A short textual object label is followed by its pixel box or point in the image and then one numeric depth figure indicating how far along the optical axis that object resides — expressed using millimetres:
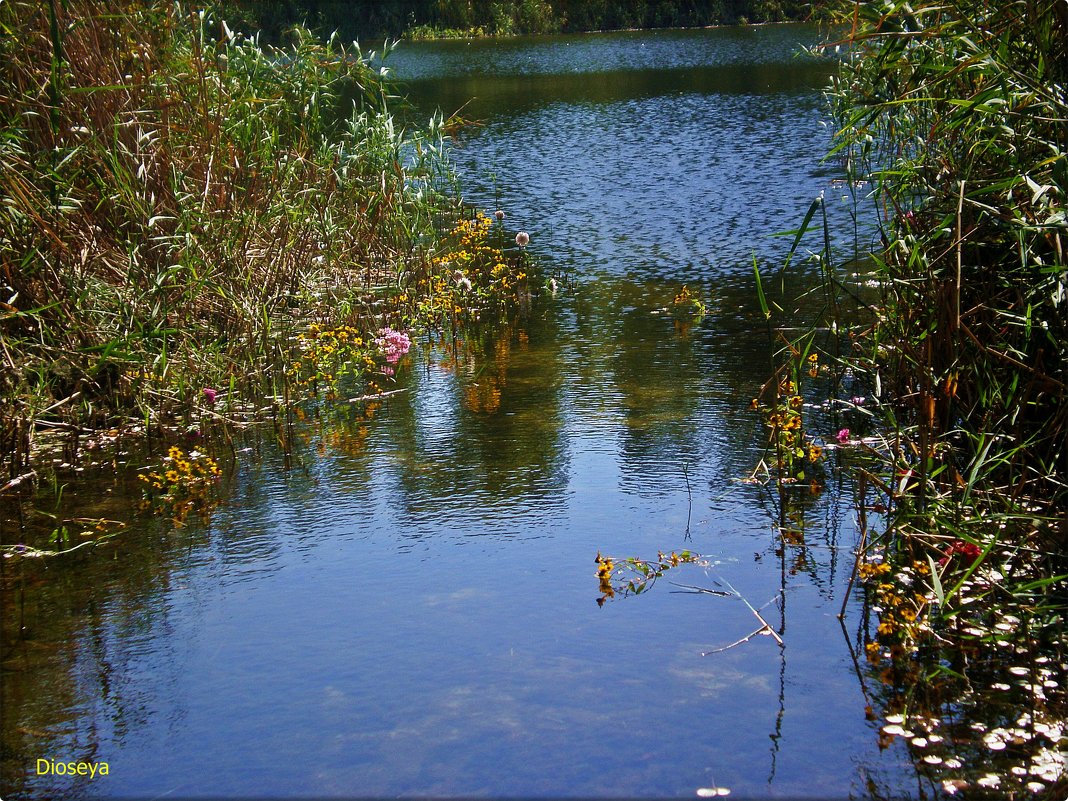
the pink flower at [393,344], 6859
